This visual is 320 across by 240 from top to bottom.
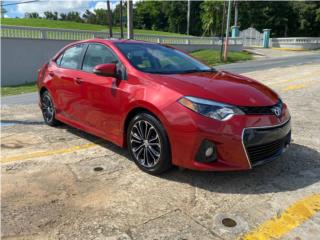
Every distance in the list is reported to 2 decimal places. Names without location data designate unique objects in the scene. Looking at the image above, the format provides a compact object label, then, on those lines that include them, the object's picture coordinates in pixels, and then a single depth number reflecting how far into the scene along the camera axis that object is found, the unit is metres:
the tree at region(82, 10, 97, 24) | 69.30
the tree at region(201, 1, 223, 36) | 36.58
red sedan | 2.58
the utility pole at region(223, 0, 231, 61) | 18.04
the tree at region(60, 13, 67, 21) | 72.88
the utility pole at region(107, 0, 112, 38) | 14.61
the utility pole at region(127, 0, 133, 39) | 12.76
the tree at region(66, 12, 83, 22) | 72.39
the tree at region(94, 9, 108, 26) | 65.20
